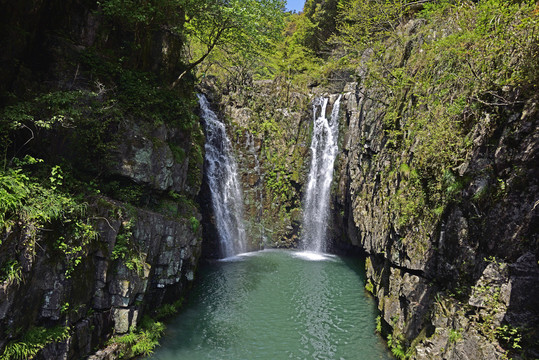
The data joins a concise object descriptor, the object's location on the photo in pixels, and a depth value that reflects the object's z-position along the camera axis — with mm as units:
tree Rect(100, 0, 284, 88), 9617
